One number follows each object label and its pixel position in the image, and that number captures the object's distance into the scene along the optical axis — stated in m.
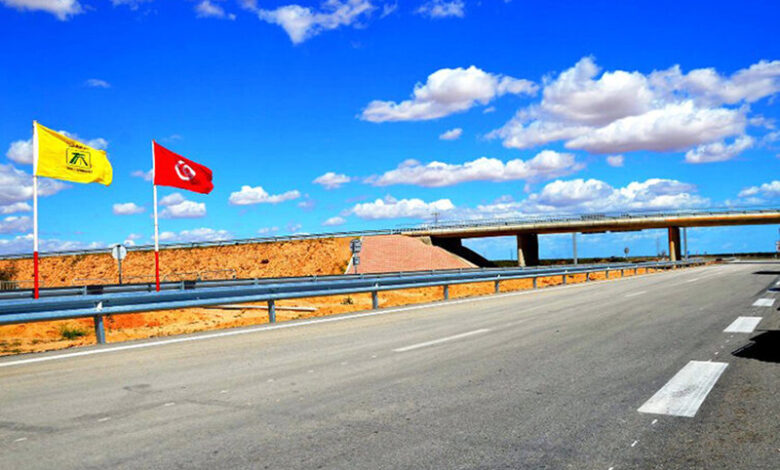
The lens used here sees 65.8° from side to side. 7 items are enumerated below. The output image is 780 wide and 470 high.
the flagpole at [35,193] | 13.77
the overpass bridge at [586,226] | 71.31
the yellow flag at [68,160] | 14.77
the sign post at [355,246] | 35.75
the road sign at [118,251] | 29.56
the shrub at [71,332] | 16.55
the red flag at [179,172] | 20.41
